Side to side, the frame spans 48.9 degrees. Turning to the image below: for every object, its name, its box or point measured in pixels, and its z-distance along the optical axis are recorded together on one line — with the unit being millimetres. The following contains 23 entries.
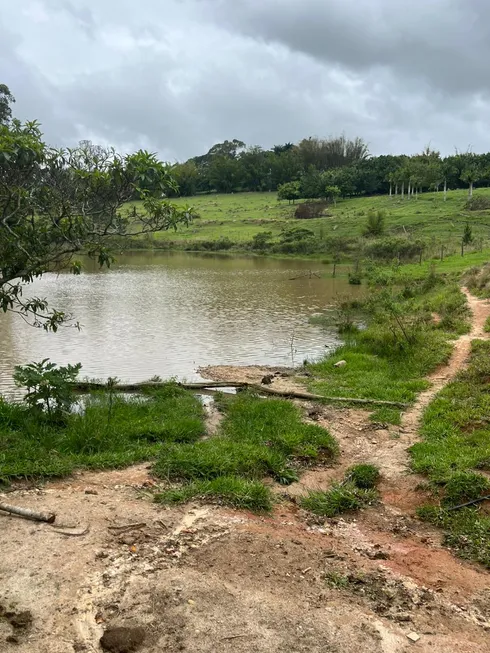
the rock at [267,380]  12797
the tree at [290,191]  88375
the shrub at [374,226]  56469
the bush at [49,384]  8469
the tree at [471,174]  72188
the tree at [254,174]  107000
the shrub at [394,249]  45156
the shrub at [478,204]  65538
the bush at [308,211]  75688
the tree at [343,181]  87138
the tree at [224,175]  106688
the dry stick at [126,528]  5656
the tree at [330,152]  114812
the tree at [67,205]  7242
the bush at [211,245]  65500
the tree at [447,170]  80688
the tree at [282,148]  128750
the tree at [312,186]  88438
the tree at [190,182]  105938
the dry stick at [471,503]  6438
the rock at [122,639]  3969
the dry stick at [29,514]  5691
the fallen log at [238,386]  11031
